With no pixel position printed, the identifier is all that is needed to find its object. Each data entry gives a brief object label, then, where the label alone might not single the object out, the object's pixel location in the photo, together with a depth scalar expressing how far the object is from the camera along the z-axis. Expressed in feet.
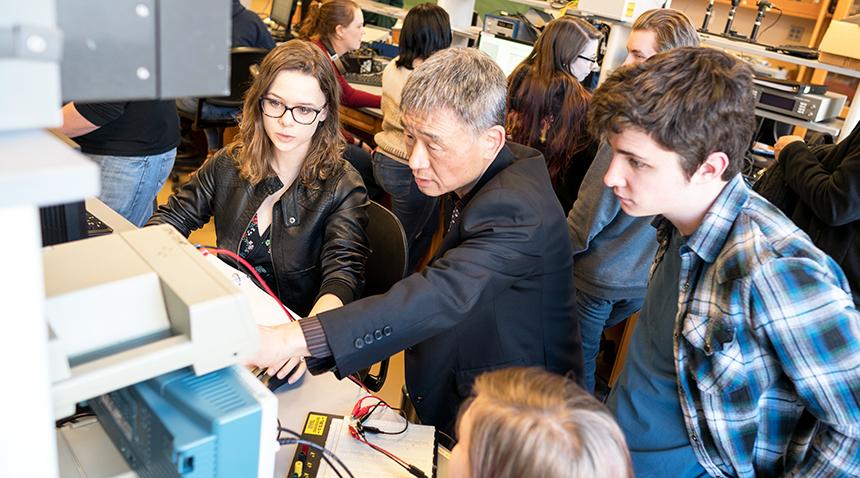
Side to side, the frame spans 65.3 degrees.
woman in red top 11.20
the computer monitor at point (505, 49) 11.41
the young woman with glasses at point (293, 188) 5.93
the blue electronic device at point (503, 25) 11.96
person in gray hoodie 6.61
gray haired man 3.72
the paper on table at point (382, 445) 3.58
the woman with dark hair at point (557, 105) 7.51
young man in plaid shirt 3.06
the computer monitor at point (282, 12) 17.22
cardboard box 8.36
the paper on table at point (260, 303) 4.92
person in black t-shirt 6.64
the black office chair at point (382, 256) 5.66
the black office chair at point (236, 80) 11.39
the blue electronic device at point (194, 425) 2.40
